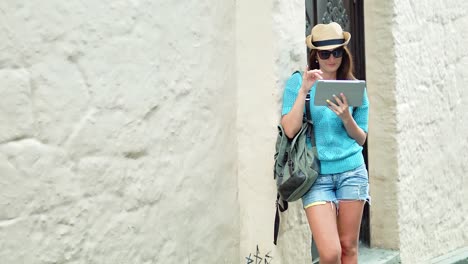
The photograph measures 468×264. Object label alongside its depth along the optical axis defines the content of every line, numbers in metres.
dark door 5.90
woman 3.91
